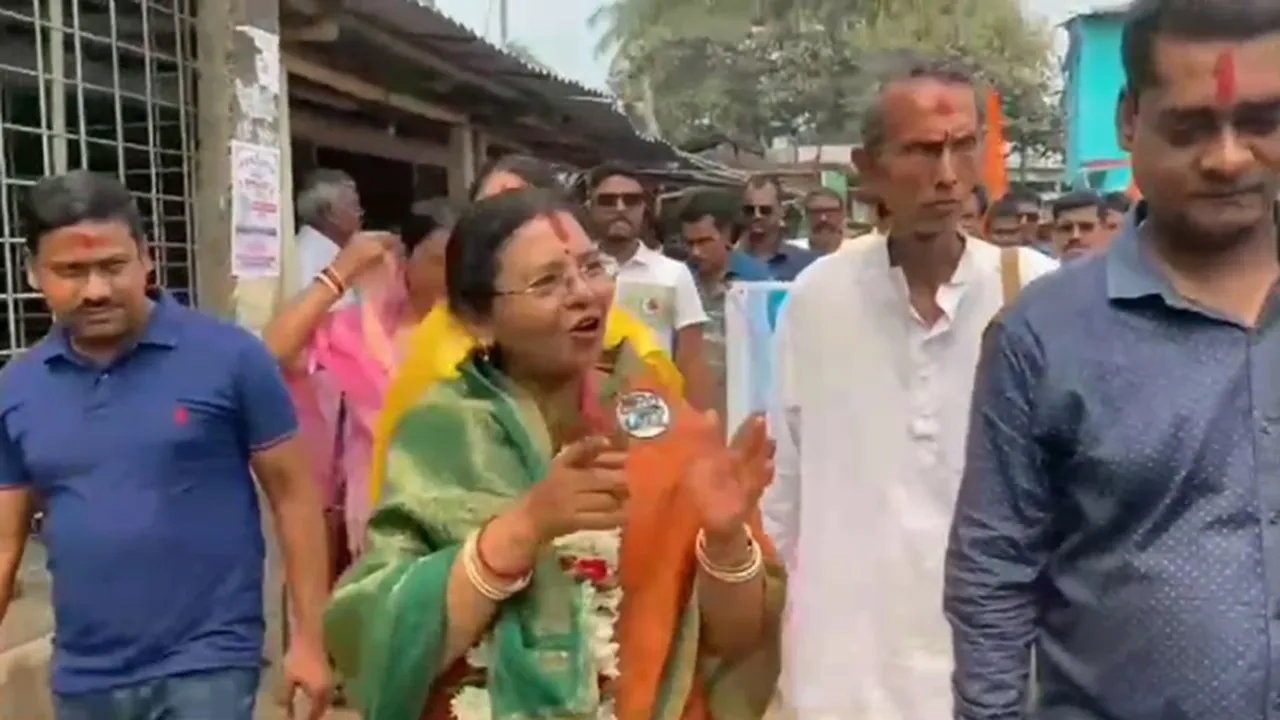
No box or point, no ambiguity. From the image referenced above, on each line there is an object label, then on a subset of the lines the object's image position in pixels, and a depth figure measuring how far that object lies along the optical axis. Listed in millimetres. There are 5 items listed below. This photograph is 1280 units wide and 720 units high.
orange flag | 4212
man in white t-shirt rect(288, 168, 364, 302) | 7227
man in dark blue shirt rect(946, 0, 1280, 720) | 2191
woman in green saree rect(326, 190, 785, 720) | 2721
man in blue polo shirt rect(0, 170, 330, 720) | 3756
